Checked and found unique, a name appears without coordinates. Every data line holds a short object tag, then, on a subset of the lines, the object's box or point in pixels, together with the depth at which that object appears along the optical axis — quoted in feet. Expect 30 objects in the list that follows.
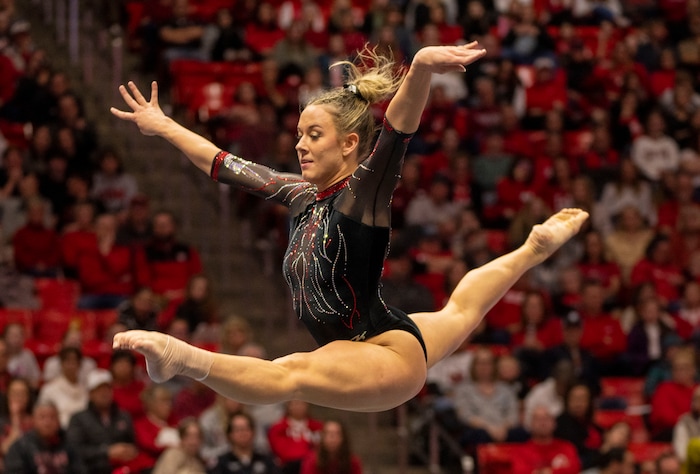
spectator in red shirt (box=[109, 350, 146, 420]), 55.11
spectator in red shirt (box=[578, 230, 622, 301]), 69.31
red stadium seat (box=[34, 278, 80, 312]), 61.21
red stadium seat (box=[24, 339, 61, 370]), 58.03
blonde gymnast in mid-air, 27.53
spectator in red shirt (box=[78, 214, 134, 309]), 61.87
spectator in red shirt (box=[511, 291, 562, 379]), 63.21
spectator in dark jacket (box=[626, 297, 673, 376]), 64.44
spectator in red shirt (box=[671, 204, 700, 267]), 72.38
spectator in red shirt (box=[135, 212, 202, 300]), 63.46
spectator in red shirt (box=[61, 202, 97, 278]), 62.64
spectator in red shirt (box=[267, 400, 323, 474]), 54.29
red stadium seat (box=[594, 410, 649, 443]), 59.52
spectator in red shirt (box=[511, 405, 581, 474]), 54.85
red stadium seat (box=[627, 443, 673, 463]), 57.36
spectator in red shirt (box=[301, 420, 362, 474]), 51.72
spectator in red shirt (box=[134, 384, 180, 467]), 53.16
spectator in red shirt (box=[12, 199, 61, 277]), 62.44
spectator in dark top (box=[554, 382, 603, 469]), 56.36
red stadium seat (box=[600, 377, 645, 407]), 62.57
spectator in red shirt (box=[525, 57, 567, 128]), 81.97
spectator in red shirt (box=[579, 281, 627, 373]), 64.39
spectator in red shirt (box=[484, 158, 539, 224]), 73.46
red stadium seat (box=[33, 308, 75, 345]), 59.52
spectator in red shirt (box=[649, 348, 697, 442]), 59.47
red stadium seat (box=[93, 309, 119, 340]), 60.23
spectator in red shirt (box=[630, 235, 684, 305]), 69.72
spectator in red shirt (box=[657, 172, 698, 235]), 75.46
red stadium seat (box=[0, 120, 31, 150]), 69.72
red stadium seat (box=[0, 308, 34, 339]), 58.88
